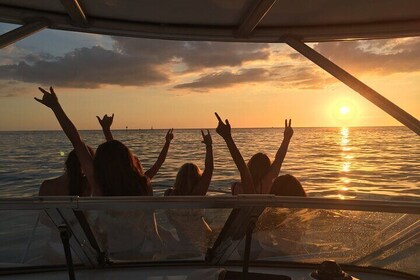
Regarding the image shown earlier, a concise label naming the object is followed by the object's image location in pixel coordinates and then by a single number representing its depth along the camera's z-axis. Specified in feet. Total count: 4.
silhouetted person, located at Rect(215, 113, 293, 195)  12.80
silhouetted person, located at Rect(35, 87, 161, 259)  6.48
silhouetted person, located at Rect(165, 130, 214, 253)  6.28
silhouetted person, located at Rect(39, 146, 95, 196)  11.09
